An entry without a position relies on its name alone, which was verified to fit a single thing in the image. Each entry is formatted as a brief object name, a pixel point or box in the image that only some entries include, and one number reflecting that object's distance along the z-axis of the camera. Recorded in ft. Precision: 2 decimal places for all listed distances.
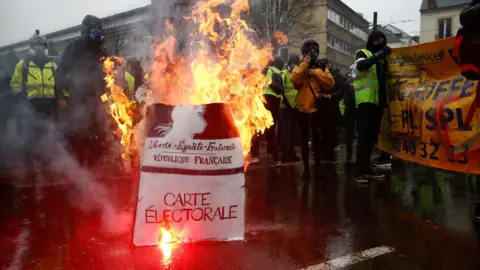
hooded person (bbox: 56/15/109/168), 22.65
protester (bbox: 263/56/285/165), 27.99
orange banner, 18.49
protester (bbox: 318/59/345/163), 25.77
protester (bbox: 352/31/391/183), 21.61
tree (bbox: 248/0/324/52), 83.10
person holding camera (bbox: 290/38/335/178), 21.70
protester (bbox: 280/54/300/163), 29.14
